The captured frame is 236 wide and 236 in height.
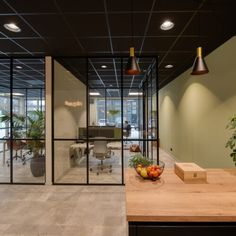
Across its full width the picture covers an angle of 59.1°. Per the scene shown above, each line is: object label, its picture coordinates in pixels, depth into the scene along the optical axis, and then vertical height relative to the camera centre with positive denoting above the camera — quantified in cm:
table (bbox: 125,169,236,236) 143 -65
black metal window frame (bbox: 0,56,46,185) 479 +26
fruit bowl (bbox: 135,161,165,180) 214 -55
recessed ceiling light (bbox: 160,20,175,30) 308 +143
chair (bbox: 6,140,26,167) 522 -69
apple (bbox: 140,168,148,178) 216 -57
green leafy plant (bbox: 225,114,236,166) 266 -9
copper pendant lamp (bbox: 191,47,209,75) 248 +65
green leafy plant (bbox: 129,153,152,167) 239 -49
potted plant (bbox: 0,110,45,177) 514 -38
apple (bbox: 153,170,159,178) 213 -57
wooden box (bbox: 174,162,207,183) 211 -57
